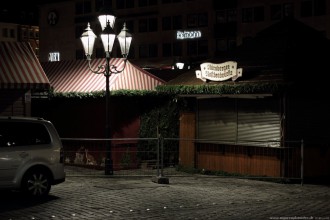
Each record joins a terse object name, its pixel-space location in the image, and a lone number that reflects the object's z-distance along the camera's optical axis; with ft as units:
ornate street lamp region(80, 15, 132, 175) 60.08
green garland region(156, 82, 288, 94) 55.21
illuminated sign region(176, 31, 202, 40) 185.16
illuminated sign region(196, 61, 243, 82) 59.00
